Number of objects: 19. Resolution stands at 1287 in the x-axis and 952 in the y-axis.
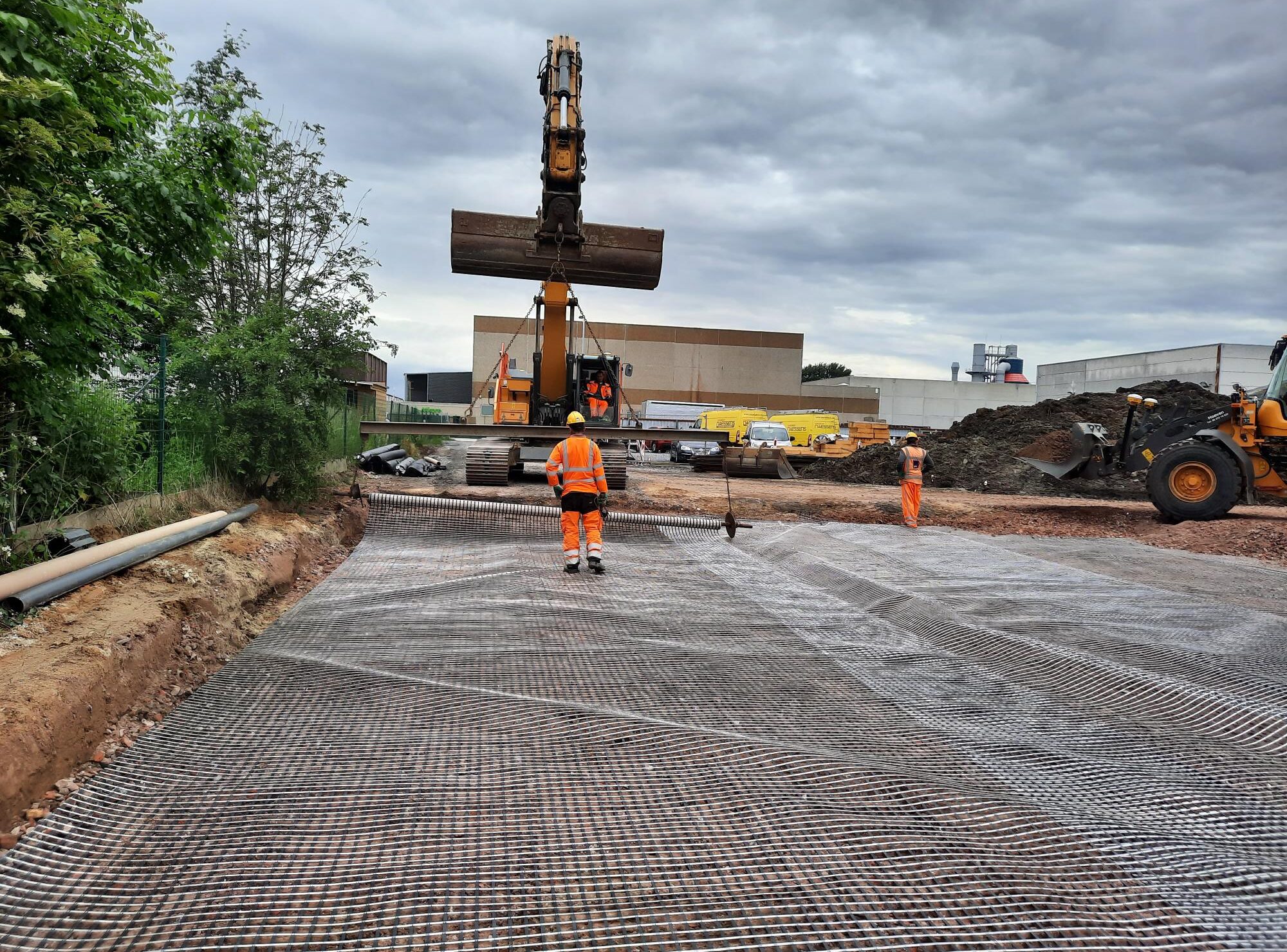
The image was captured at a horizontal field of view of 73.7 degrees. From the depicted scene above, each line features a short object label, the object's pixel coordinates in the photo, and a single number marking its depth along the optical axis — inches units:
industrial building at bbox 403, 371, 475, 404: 2871.6
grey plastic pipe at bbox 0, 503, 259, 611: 176.4
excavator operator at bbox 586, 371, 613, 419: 616.4
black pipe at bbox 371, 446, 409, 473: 721.6
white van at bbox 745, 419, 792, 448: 1065.5
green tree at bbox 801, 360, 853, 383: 3923.5
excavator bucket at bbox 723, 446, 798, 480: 882.8
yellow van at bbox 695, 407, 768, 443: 1346.0
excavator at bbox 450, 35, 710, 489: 464.8
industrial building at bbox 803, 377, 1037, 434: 2396.7
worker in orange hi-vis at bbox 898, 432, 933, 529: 500.1
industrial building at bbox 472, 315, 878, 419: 2559.1
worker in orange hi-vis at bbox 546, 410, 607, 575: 309.7
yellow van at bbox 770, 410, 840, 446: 1274.6
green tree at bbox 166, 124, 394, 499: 353.1
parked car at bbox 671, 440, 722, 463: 1168.2
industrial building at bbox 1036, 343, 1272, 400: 1481.3
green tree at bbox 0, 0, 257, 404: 161.8
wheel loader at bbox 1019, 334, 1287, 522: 519.2
